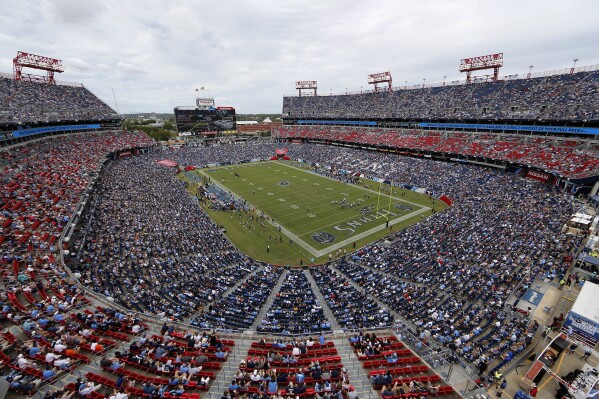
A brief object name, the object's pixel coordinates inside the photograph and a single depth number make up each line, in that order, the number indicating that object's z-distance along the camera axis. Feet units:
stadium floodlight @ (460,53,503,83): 219.61
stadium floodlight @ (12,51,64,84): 203.72
